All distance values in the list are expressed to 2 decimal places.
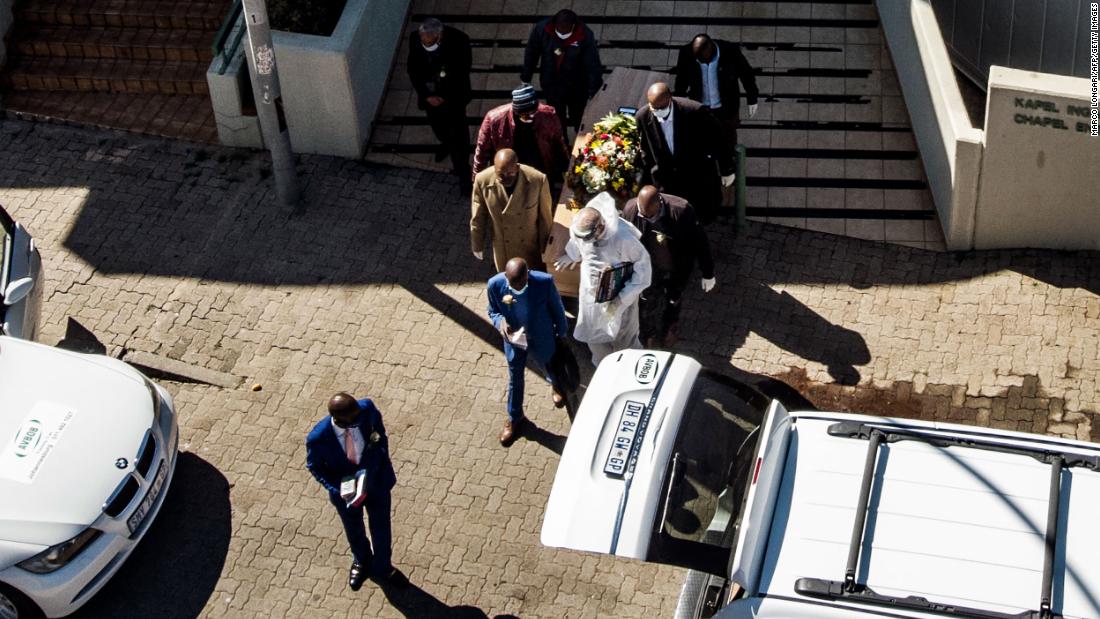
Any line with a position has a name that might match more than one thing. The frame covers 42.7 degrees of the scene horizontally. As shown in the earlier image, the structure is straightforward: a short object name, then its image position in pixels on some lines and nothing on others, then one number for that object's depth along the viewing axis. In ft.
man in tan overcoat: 35.32
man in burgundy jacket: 37.24
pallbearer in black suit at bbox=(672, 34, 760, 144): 38.68
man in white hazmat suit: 33.22
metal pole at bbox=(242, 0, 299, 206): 38.42
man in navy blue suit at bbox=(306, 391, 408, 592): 28.71
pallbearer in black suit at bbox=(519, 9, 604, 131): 39.75
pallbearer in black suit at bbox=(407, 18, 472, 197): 39.96
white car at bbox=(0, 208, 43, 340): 35.53
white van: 24.11
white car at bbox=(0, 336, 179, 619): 30.55
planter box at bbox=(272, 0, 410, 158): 42.01
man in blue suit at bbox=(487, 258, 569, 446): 32.50
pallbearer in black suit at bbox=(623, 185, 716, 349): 34.06
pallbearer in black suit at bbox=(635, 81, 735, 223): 36.68
